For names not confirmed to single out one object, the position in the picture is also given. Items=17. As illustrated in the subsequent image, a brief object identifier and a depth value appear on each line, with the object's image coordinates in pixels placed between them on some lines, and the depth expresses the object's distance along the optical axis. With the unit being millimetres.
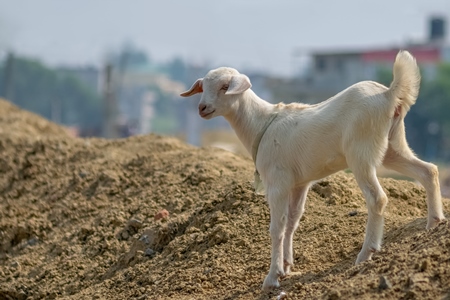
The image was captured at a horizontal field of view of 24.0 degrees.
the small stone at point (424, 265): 7301
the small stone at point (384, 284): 7230
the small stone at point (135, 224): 11312
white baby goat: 8297
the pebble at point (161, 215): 11219
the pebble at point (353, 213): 9789
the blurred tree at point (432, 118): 72812
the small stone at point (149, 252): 10445
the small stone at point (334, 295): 7375
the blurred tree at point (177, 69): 148375
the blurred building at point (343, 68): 79062
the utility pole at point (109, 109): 33875
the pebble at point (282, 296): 8203
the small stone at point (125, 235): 11256
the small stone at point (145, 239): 10664
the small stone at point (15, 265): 11619
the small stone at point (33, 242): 12405
